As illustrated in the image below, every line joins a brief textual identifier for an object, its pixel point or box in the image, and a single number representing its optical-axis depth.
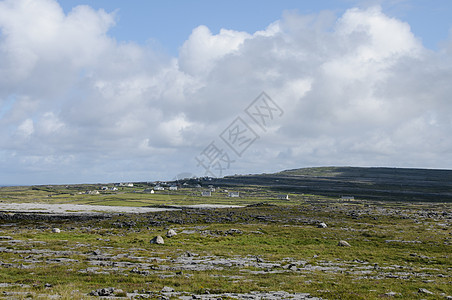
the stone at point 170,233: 64.61
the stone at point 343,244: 55.42
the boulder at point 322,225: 79.46
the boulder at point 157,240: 56.37
